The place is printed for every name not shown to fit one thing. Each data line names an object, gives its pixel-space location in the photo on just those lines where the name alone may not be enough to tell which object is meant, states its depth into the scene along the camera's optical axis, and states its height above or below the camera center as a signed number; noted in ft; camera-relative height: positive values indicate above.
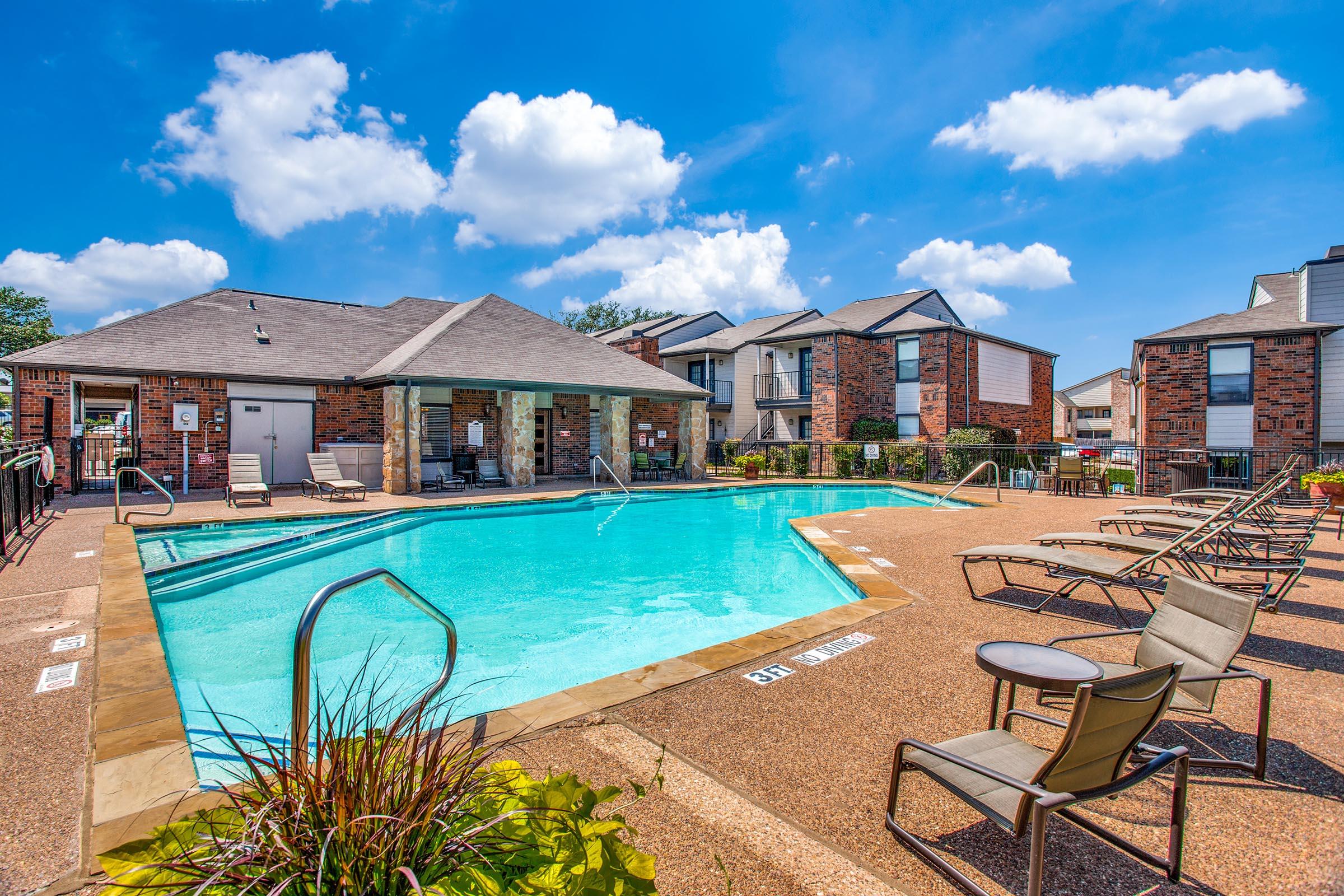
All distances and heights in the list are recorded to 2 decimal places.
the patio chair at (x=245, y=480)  41.55 -3.02
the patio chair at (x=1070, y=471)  51.83 -2.41
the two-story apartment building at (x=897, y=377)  76.74 +8.72
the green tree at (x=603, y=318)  193.47 +38.85
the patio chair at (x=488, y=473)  57.16 -3.11
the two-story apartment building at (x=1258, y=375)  55.47 +6.46
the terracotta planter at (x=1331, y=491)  34.94 -2.71
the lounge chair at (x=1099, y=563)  17.07 -3.59
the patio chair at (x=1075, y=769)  6.44 -3.75
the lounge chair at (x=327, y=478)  46.75 -3.12
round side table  8.80 -3.43
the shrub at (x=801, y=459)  71.56 -2.05
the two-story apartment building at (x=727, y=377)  92.53 +9.80
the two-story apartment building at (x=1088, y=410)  140.87 +7.91
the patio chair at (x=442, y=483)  52.65 -3.78
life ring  36.55 -1.74
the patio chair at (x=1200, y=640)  9.43 -3.32
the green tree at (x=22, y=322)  123.75 +23.77
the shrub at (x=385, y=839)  4.33 -3.06
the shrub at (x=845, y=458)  69.87 -1.87
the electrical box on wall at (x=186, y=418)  49.32 +1.59
